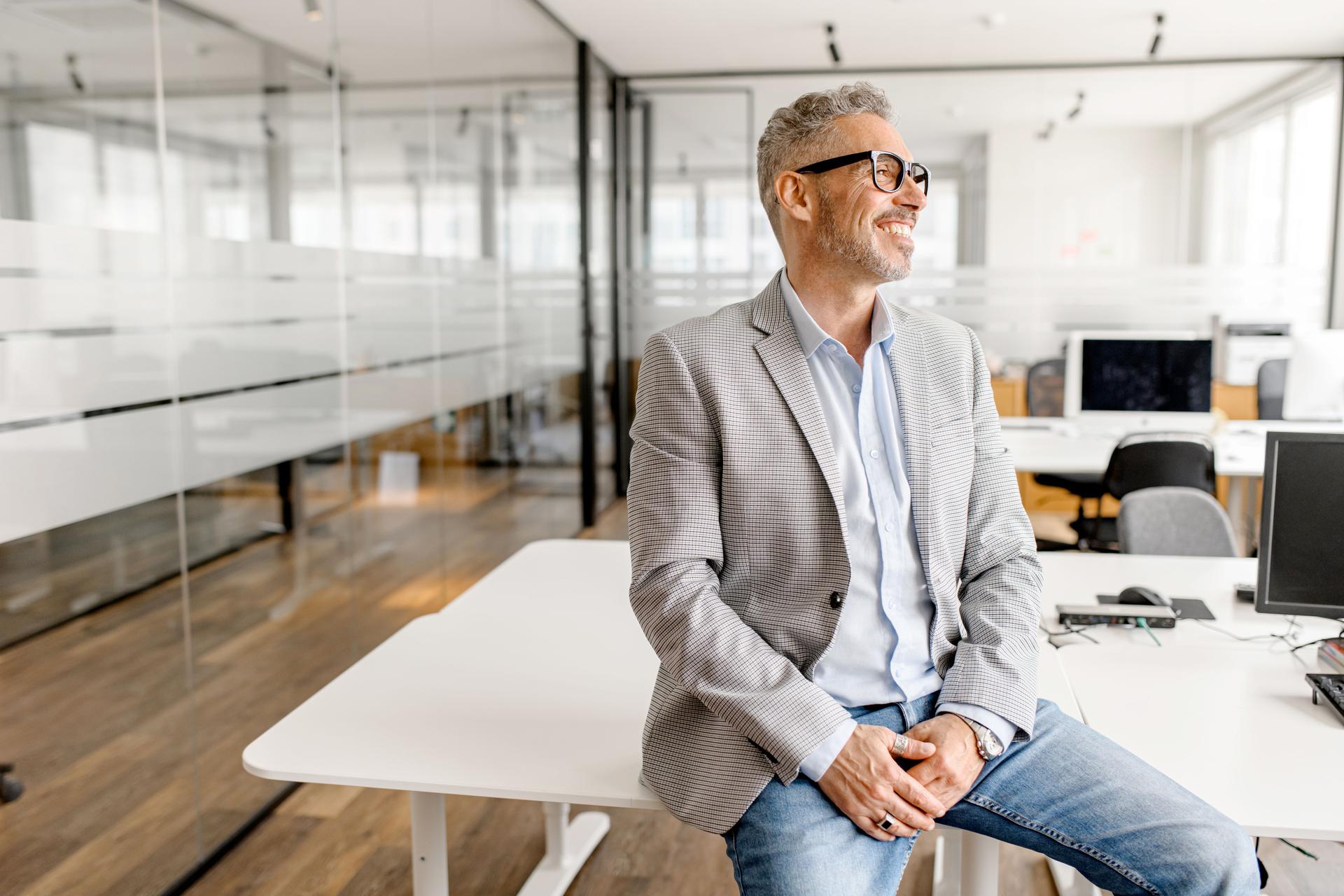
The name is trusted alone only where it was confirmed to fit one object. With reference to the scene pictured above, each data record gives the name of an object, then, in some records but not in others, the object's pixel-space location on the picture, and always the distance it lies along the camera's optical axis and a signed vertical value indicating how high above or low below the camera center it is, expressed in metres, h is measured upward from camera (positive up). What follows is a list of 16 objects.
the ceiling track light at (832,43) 6.00 +1.56
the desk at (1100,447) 4.32 -0.58
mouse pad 2.19 -0.61
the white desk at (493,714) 1.50 -0.63
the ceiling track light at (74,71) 2.09 +0.47
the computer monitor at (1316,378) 4.48 -0.27
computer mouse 2.17 -0.58
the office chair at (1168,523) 2.86 -0.56
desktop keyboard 1.69 -0.60
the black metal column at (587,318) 6.33 -0.03
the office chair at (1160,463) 4.02 -0.56
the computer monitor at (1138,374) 4.63 -0.27
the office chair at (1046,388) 5.96 -0.42
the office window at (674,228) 7.20 +0.57
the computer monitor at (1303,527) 1.93 -0.38
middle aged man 1.40 -0.40
